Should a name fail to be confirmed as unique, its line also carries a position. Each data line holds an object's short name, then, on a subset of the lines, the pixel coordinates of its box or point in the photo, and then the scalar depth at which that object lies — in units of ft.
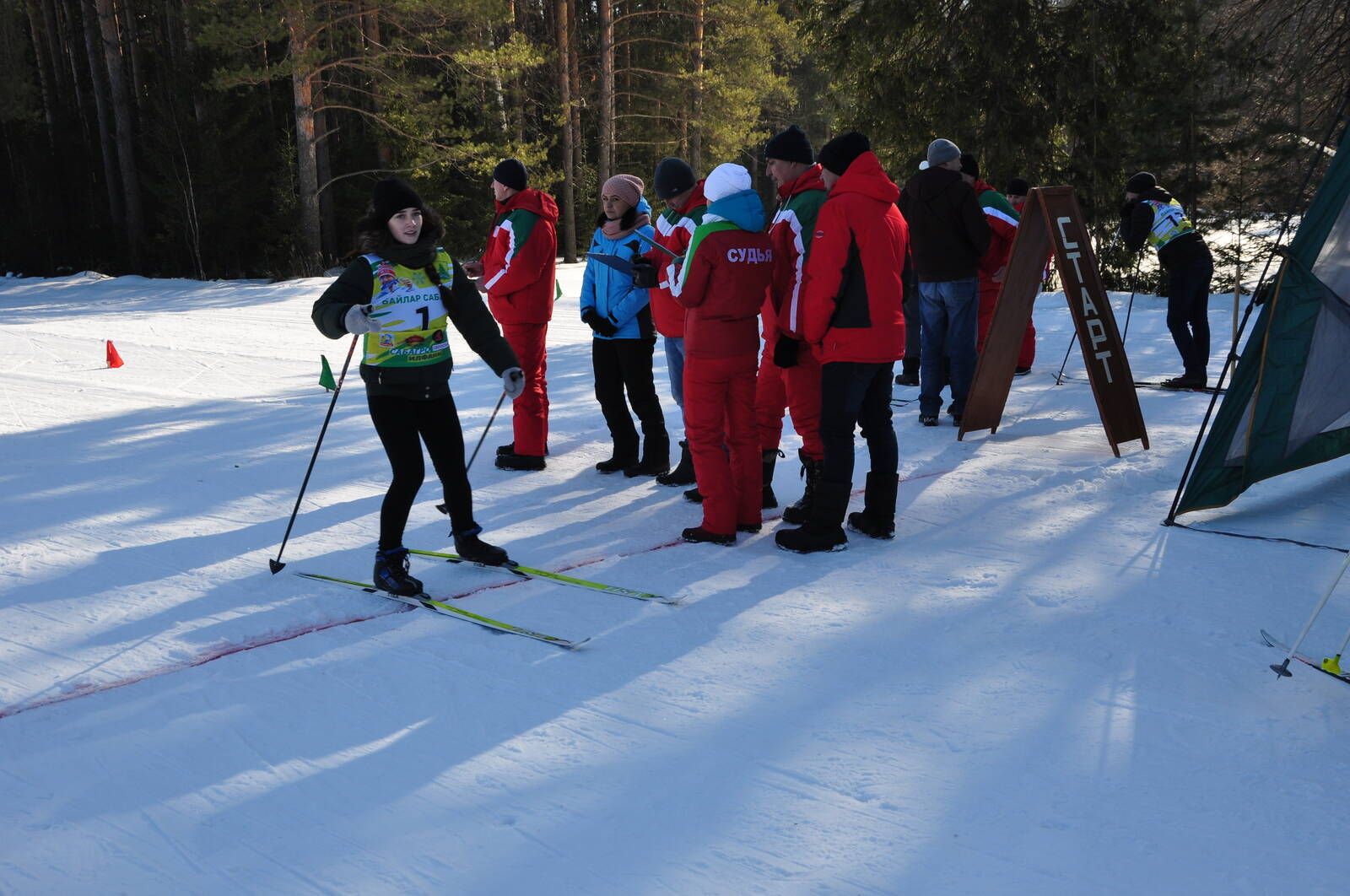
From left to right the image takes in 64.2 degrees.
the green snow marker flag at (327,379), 28.94
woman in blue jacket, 19.56
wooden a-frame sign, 20.94
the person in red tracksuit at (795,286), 16.03
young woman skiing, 13.80
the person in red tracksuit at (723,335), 15.37
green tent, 15.42
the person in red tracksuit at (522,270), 19.76
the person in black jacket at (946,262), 23.39
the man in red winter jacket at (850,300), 15.12
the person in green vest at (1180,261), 27.37
